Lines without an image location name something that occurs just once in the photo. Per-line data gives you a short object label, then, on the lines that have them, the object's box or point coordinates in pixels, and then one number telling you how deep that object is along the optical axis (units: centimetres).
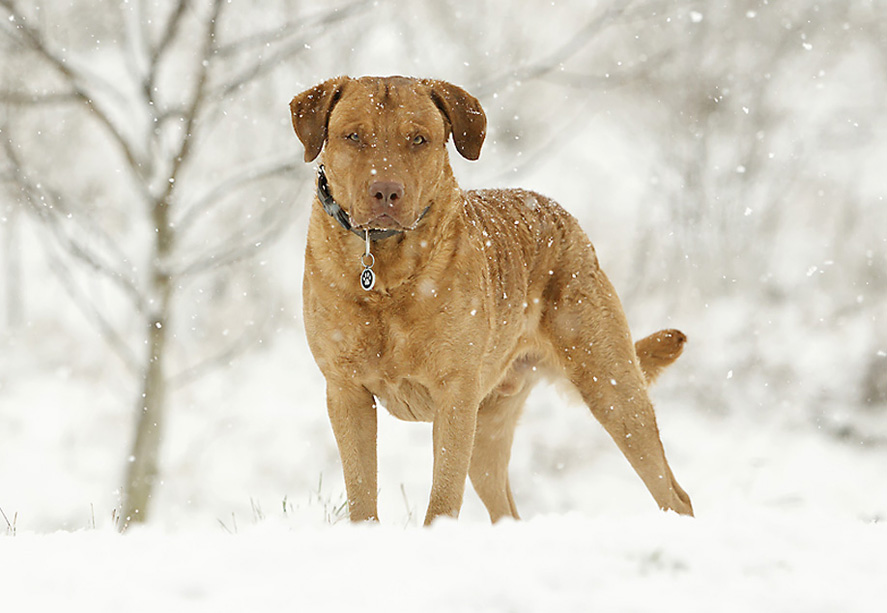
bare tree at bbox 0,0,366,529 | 1373
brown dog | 649
